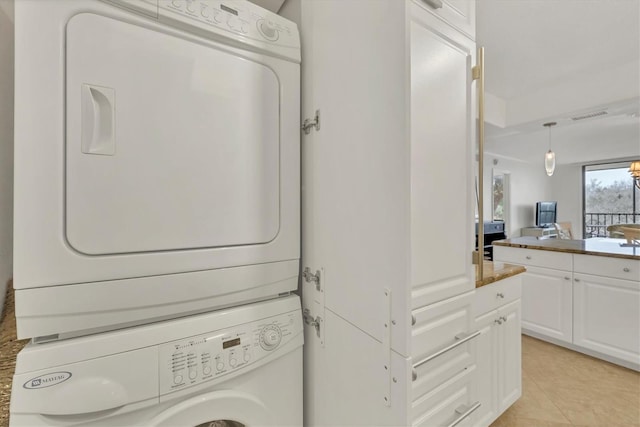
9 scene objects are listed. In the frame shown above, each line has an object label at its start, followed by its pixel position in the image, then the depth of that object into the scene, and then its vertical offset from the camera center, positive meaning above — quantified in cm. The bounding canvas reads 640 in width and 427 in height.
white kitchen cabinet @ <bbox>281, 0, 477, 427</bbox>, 72 +2
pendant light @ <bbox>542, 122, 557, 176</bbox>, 360 +68
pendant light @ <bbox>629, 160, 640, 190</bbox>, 369 +59
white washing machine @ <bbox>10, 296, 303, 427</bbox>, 70 -47
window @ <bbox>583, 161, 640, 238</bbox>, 712 +43
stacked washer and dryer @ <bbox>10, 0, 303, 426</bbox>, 70 +0
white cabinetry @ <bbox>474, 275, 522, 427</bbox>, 140 -75
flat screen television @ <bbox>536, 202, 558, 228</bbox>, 722 +0
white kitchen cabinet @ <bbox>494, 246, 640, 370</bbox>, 217 -75
